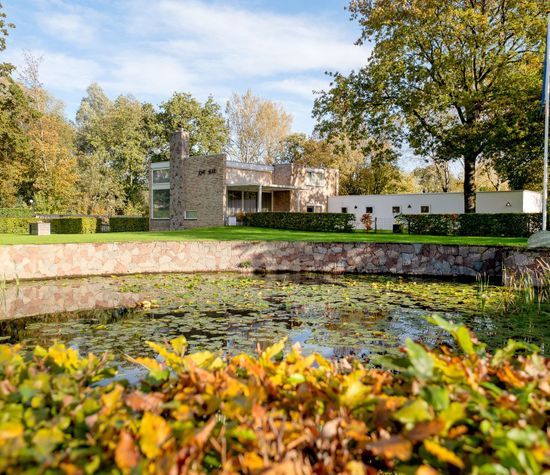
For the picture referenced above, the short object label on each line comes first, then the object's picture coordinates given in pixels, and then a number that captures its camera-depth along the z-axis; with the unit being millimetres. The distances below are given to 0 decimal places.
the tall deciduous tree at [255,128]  43875
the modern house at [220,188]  28500
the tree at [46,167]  32281
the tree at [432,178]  44250
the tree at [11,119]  23734
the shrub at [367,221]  24547
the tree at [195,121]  42438
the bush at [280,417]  1242
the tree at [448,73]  18781
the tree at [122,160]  41844
